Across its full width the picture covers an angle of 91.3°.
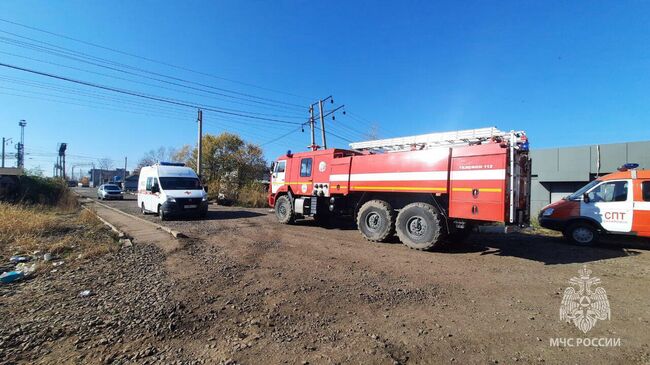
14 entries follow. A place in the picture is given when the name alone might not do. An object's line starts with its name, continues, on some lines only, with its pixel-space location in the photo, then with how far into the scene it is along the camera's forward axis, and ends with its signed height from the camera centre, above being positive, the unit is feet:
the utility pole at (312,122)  83.20 +16.08
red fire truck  22.62 +0.16
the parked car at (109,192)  98.87 -4.27
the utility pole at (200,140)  81.87 +10.57
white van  44.93 -1.75
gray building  50.83 +4.34
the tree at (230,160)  96.43 +6.44
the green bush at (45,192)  60.08 -3.15
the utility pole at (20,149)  182.29 +15.93
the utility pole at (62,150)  156.35 +13.26
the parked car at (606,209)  26.07 -1.76
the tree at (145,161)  230.77 +13.32
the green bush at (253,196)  75.51 -3.59
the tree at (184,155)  109.33 +9.02
